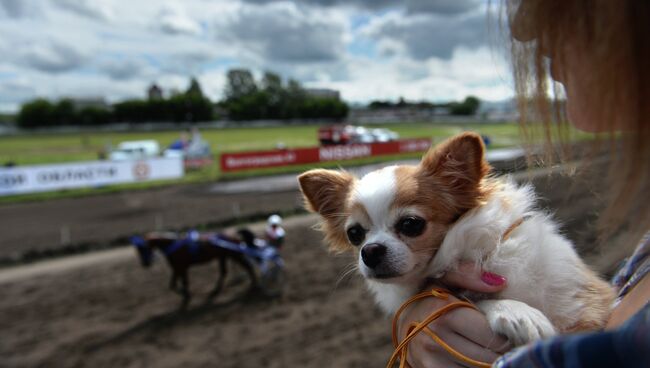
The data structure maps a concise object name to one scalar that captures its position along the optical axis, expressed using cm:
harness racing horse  968
